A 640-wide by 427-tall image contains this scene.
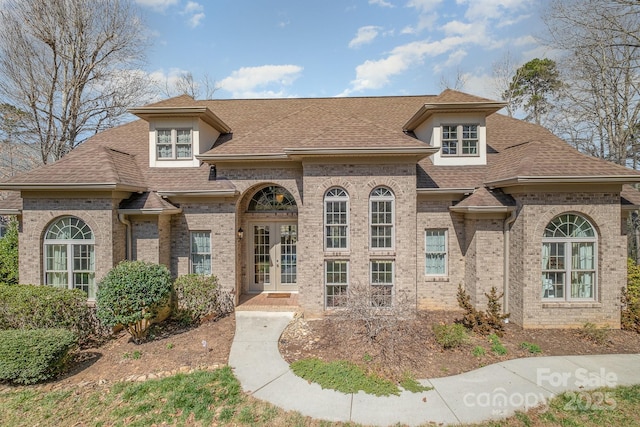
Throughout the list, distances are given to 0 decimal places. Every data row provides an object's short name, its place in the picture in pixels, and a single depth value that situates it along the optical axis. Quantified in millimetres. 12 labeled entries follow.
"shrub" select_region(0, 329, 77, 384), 5953
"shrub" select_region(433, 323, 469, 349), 6984
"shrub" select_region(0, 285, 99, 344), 7246
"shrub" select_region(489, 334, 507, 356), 6925
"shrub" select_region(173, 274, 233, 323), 8906
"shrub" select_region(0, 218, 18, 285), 11992
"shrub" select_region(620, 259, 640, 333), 8205
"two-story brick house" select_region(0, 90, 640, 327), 8438
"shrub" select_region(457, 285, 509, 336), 7895
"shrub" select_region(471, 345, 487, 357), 6762
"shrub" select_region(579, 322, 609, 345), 7500
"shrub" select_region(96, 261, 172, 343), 7328
